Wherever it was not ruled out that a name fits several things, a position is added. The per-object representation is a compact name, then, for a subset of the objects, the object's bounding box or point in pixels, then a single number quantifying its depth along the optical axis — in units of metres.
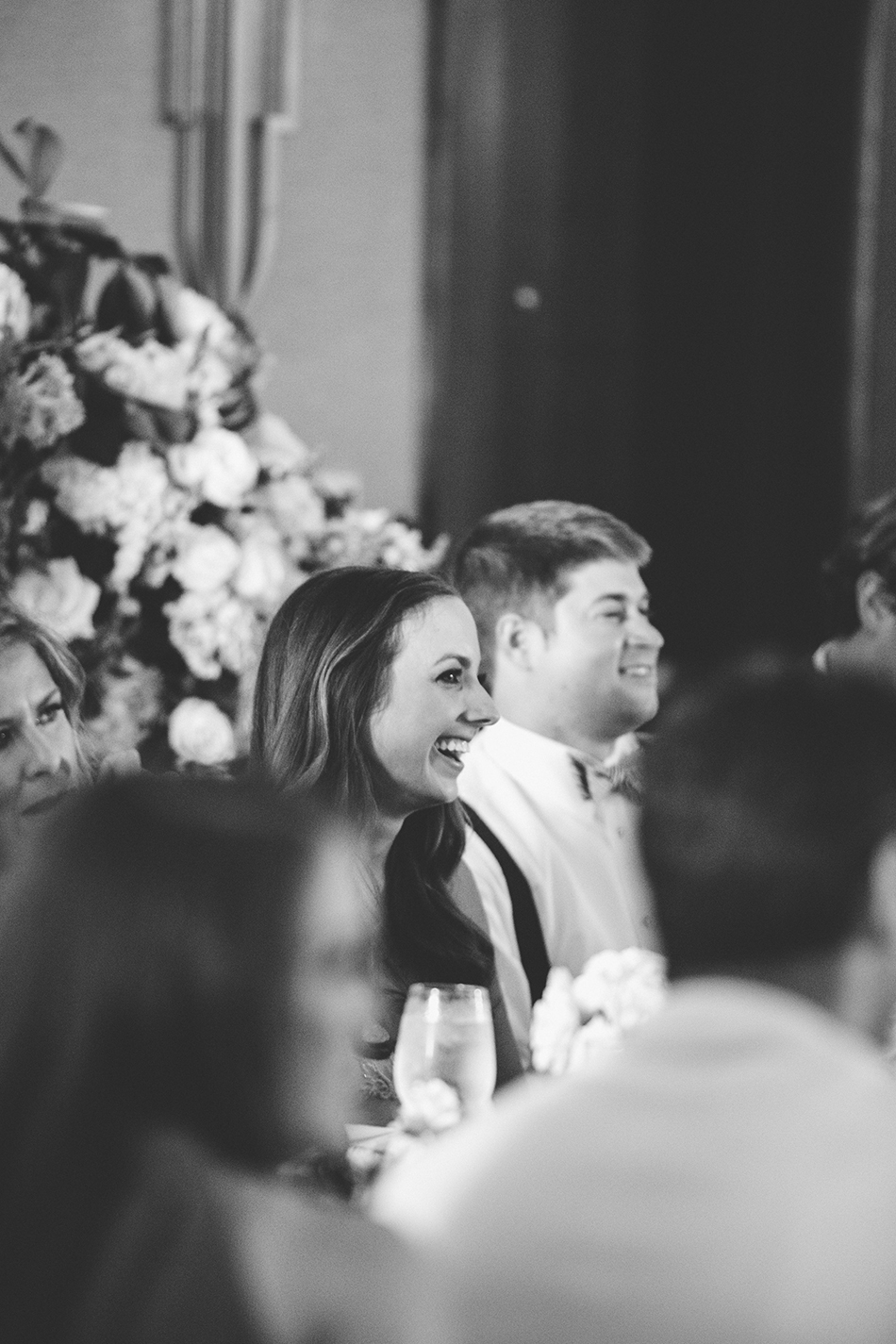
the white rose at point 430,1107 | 3.95
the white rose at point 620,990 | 4.17
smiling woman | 5.35
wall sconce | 8.33
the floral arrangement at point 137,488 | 6.39
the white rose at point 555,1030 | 4.11
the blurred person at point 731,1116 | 2.21
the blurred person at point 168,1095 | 2.21
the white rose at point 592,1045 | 4.07
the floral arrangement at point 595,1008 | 4.11
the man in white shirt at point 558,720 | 6.34
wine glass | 4.04
